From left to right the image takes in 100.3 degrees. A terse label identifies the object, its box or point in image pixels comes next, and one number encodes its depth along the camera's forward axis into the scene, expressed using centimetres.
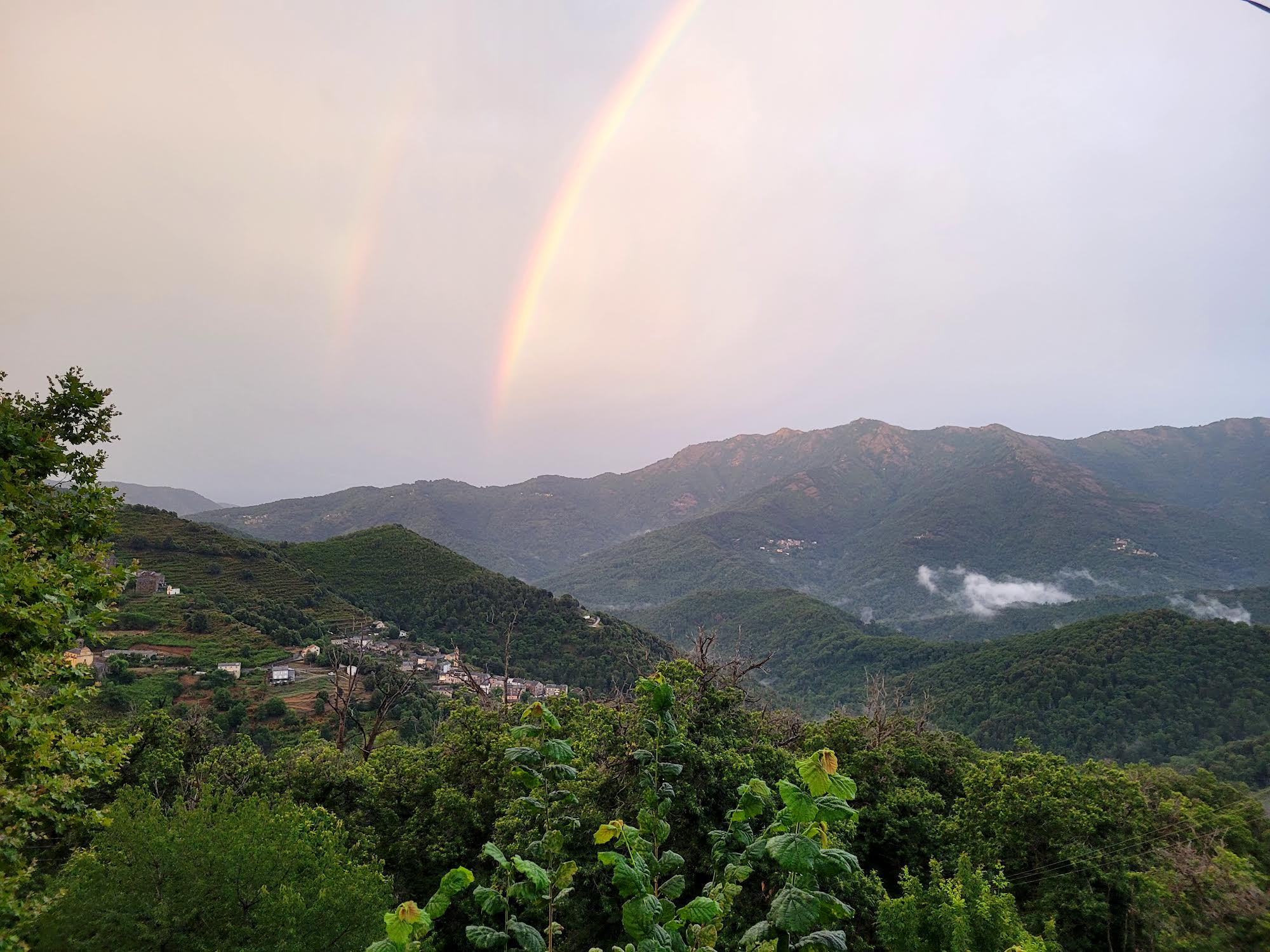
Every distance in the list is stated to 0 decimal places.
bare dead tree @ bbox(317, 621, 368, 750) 2145
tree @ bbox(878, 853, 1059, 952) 889
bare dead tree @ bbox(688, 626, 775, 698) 1453
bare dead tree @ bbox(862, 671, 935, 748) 2166
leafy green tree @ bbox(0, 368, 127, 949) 600
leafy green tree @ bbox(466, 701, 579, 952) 253
